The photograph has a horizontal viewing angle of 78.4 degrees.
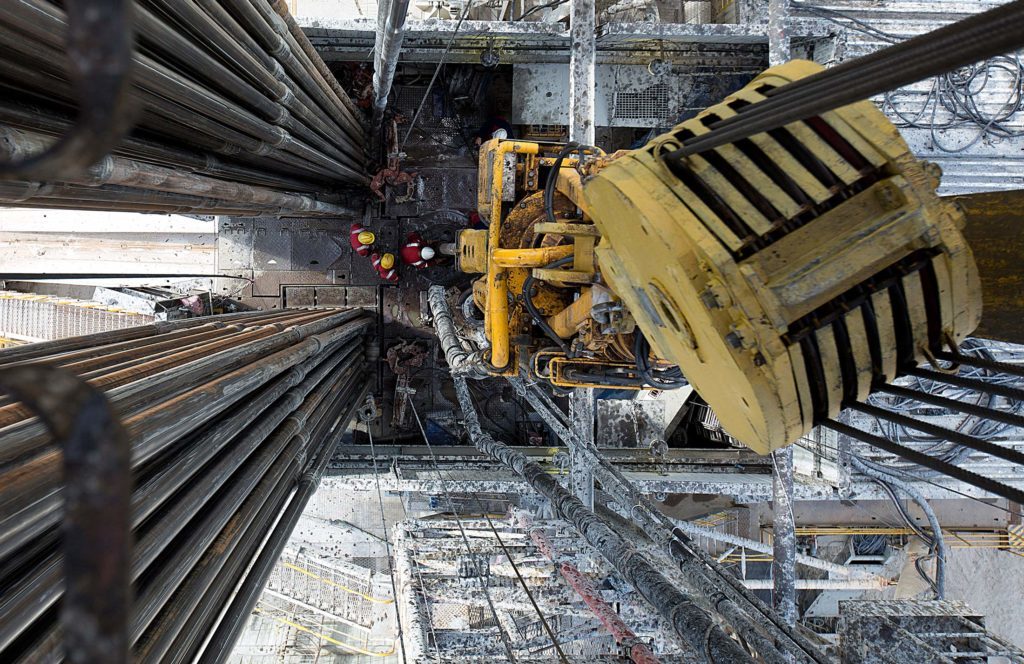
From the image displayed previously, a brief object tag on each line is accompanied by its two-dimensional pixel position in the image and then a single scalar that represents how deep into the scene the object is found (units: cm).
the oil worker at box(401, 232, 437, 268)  838
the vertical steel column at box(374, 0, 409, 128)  453
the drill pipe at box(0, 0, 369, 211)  242
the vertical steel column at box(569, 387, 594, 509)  736
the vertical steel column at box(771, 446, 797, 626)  695
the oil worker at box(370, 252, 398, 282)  846
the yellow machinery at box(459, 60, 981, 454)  195
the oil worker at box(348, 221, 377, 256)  841
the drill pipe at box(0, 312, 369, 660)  181
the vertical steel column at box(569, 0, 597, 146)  769
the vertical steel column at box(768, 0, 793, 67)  745
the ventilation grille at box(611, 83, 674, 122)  880
